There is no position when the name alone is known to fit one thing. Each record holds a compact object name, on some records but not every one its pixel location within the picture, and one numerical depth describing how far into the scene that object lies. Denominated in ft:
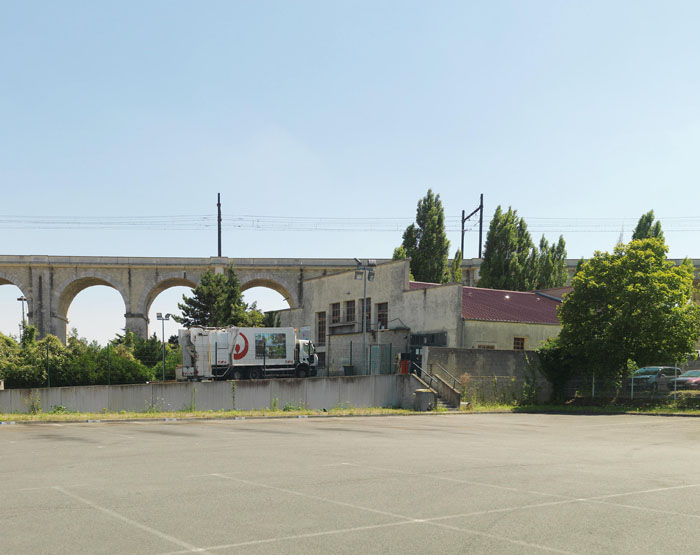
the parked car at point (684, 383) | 109.40
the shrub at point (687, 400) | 103.64
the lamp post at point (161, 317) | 142.78
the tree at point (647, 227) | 186.70
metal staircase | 111.55
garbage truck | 130.21
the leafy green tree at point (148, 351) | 192.03
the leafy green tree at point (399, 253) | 186.80
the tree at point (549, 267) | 201.16
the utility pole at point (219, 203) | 266.98
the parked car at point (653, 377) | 111.86
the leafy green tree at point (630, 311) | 109.09
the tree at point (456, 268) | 200.85
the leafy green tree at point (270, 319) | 200.23
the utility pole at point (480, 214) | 259.80
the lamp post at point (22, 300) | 213.87
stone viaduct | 225.35
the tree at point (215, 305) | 200.75
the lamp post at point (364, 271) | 119.01
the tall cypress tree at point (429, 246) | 195.21
